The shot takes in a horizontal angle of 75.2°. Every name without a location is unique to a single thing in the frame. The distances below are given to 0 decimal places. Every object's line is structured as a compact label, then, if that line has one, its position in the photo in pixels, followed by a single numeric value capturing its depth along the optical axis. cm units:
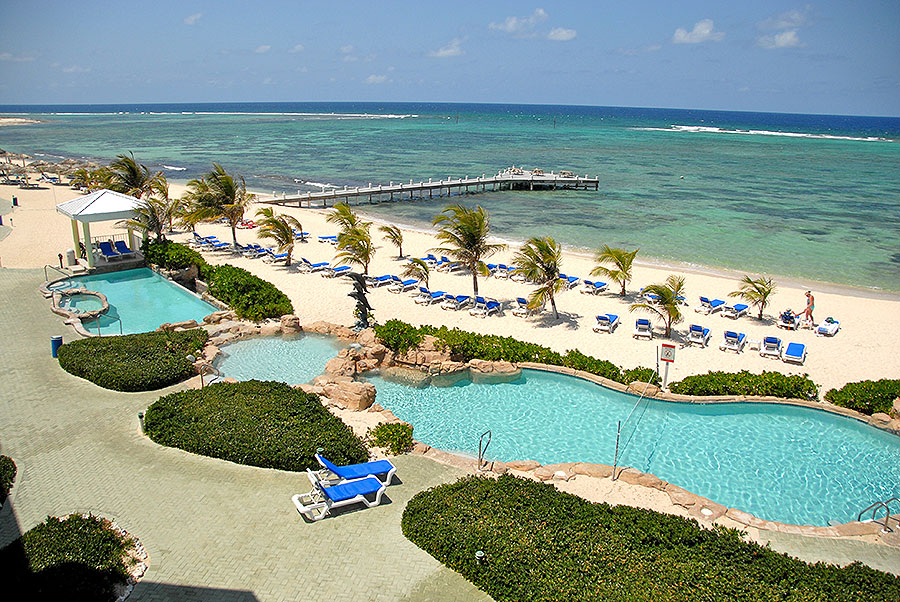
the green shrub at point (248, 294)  1825
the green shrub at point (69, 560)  707
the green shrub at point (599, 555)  746
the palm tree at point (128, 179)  2942
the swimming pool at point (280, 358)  1486
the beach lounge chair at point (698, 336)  1734
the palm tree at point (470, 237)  2012
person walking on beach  1909
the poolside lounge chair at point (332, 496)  908
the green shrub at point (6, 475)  933
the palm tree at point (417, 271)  2189
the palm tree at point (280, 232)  2445
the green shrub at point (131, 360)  1316
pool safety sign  1338
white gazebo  2128
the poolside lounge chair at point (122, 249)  2438
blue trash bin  1452
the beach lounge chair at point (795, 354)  1616
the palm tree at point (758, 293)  1933
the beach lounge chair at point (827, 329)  1838
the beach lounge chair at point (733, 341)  1694
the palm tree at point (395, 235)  2595
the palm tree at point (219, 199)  2705
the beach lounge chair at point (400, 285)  2188
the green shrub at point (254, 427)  1042
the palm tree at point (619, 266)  2114
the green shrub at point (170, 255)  2238
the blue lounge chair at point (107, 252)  2381
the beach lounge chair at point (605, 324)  1828
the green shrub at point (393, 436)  1108
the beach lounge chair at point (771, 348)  1662
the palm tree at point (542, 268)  1850
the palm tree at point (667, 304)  1739
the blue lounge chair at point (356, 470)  965
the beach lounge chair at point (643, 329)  1777
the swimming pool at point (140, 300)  1827
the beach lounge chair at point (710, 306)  2019
